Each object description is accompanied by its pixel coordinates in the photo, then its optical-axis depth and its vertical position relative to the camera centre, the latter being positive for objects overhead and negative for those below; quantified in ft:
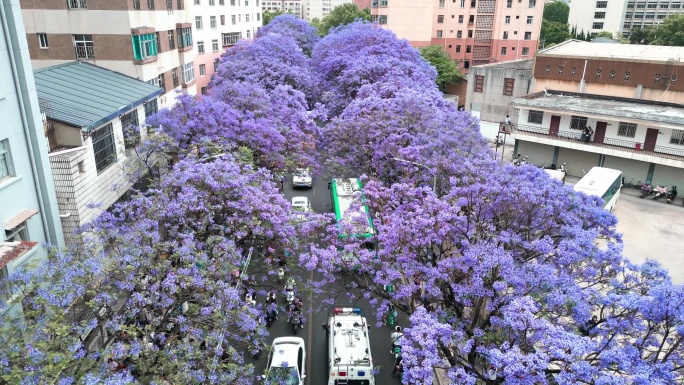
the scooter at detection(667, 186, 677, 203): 106.01 -35.60
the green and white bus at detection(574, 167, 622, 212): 90.53 -29.45
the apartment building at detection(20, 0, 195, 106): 76.33 -2.89
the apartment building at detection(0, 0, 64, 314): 44.88 -12.79
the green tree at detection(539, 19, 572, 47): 263.08 -7.90
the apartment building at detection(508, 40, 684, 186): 108.01 -19.84
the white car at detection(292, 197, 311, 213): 95.93 -34.30
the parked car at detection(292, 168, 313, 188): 111.75 -35.59
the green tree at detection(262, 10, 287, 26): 290.27 -0.48
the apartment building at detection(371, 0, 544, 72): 211.70 -3.53
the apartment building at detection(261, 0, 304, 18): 604.90 +12.08
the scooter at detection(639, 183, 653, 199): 108.37 -35.50
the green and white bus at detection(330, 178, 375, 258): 56.08 -26.78
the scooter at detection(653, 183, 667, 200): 107.24 -35.35
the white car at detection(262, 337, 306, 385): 48.83 -33.32
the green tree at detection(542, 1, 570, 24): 317.42 +3.19
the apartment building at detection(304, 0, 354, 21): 534.37 +8.69
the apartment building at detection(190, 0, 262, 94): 147.74 -4.62
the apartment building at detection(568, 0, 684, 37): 298.76 +2.31
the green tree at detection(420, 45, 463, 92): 187.62 -17.28
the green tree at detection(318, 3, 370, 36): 251.60 +0.38
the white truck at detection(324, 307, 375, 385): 48.88 -32.52
